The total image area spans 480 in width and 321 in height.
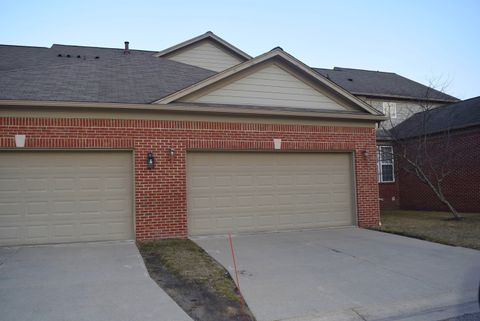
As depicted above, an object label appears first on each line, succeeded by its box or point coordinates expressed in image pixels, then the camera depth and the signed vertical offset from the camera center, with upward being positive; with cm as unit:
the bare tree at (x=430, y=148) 1747 +127
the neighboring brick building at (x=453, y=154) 1659 +90
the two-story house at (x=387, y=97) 2067 +483
